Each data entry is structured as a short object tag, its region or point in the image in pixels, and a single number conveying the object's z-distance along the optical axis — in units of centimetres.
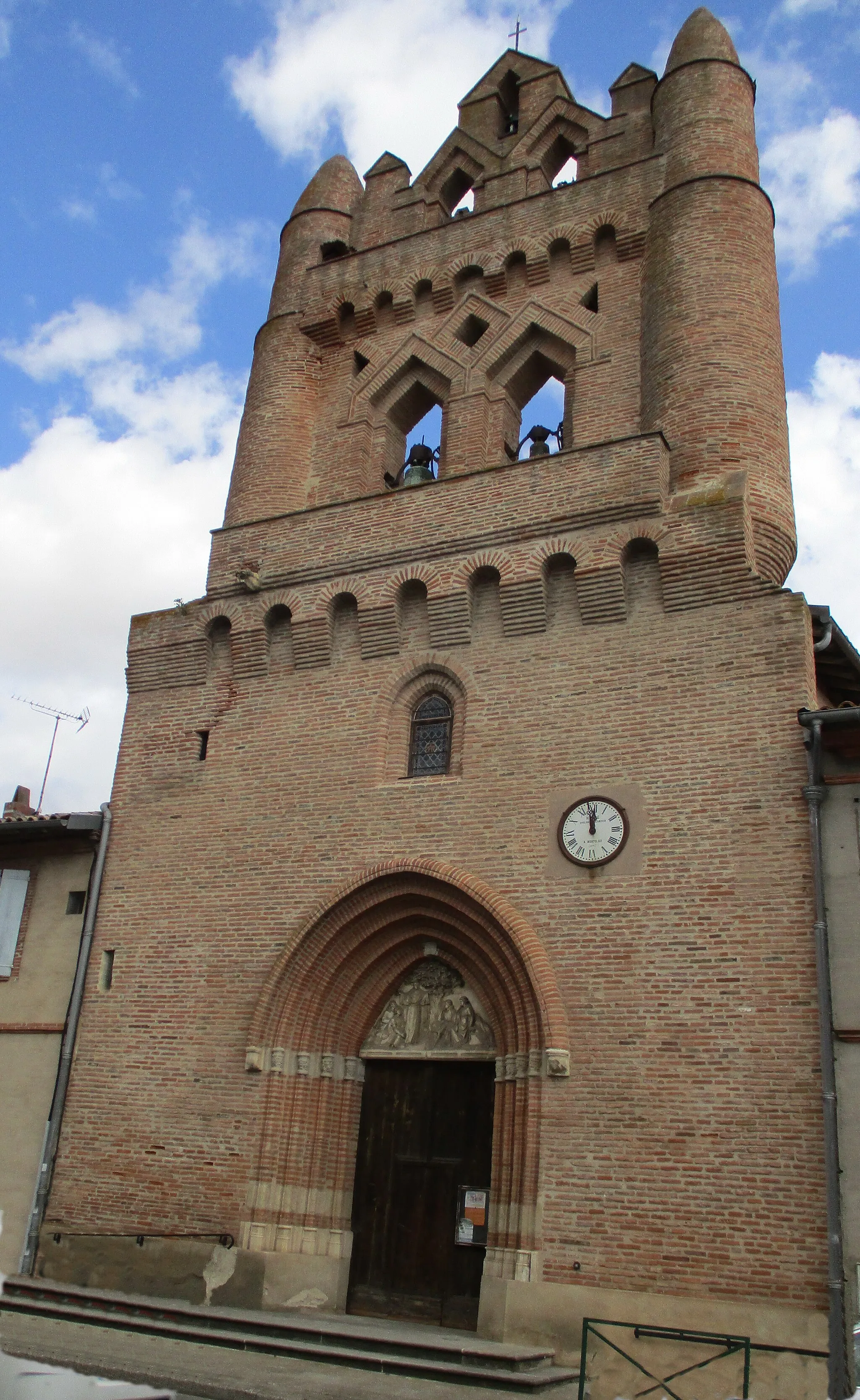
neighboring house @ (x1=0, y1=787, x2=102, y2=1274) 1320
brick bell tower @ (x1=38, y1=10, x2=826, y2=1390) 1018
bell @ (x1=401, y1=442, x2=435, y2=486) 1554
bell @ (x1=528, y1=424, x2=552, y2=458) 1473
